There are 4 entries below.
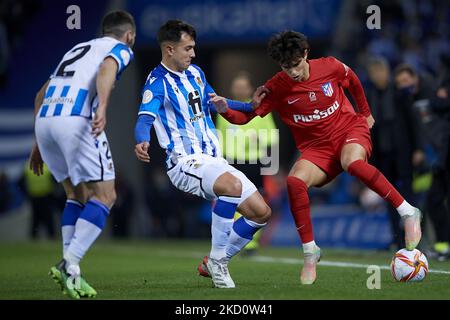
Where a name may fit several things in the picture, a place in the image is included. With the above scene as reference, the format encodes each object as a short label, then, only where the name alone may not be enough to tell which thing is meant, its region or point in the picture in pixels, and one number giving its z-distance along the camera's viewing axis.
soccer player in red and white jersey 15.53
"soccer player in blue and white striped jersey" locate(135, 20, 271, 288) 14.89
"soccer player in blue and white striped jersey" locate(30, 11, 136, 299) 13.55
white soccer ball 15.25
